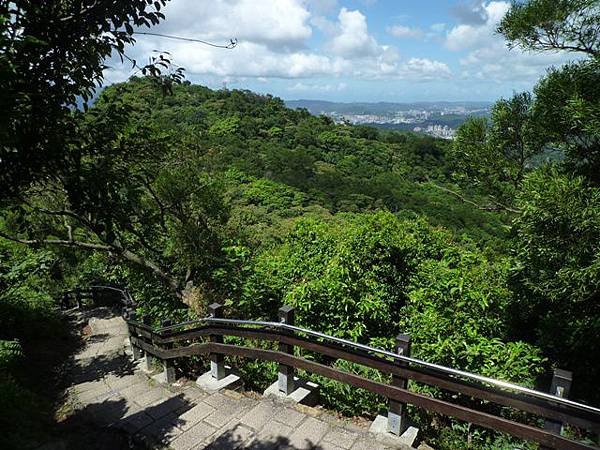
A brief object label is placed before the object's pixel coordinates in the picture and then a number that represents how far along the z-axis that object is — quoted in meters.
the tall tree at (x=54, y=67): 2.79
